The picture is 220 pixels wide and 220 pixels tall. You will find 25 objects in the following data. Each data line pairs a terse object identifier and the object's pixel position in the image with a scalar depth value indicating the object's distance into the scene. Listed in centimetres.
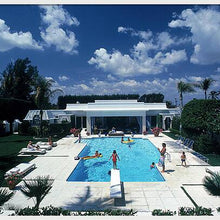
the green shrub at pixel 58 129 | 2769
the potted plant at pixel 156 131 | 2556
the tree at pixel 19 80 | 3809
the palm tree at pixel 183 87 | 2711
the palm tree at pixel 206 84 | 3600
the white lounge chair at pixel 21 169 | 1078
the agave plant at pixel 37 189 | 591
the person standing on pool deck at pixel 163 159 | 1189
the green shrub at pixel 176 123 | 2782
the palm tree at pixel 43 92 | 2614
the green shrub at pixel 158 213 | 611
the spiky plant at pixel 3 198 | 541
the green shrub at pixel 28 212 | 614
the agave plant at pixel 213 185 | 562
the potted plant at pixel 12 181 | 938
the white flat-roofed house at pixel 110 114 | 2845
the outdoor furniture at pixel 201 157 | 1354
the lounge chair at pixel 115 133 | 2695
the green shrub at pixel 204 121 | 1568
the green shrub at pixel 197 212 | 613
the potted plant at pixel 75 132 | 2650
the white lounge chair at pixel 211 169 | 1098
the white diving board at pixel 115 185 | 782
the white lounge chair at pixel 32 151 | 1698
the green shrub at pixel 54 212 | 614
